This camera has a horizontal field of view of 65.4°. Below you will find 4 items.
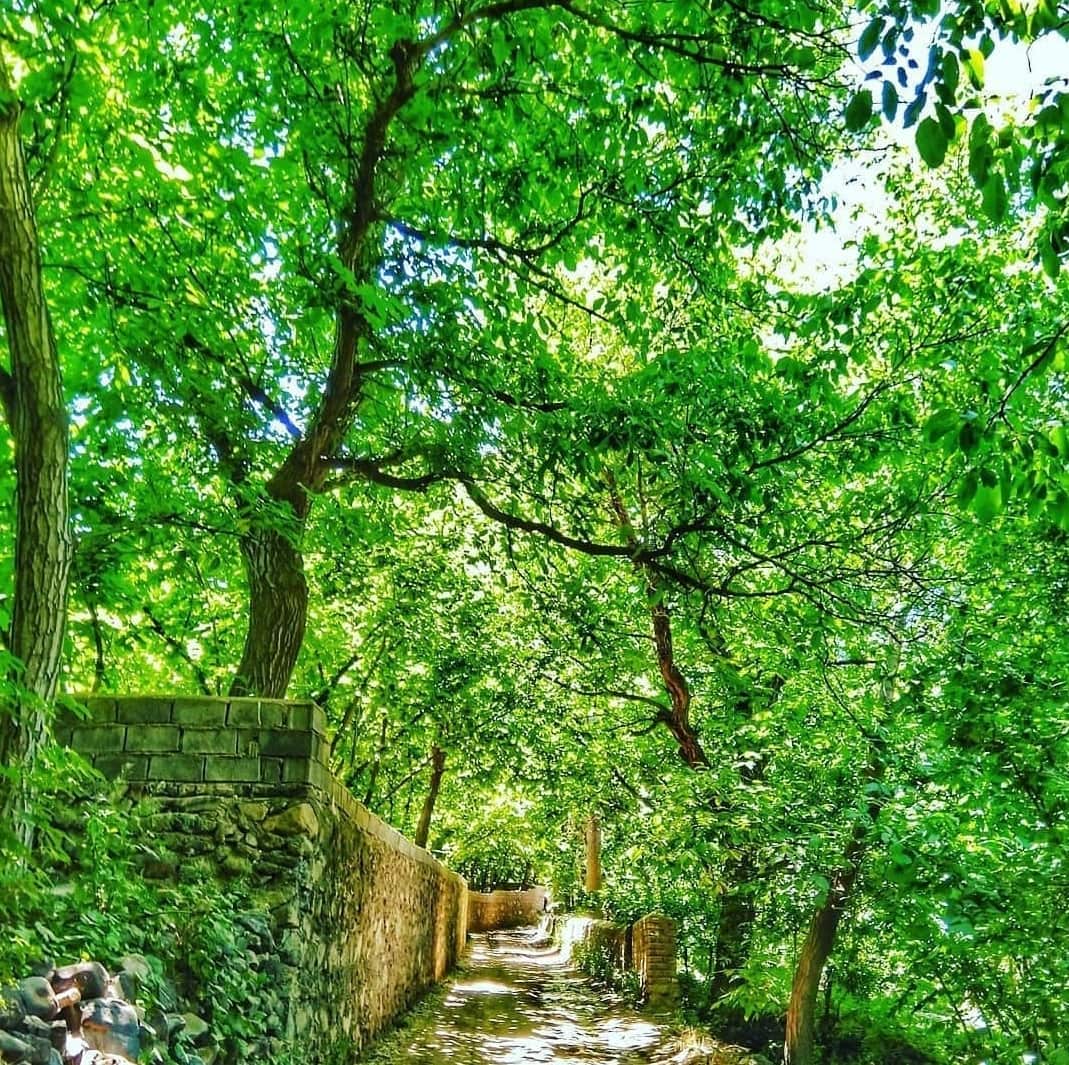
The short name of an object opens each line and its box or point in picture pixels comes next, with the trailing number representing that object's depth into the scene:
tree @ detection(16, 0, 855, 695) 5.43
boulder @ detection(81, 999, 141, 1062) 3.27
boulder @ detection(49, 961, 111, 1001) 3.28
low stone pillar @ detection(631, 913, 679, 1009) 11.57
